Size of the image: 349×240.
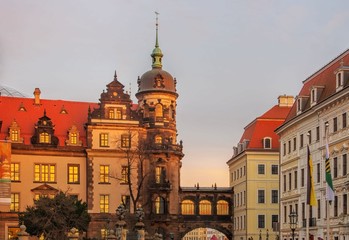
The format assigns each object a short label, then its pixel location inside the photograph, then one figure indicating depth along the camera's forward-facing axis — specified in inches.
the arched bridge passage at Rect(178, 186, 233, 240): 3491.6
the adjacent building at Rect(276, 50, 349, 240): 1868.8
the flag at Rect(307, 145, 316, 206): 1460.4
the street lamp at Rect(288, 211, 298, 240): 1788.4
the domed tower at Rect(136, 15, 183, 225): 3051.2
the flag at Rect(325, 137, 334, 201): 1482.4
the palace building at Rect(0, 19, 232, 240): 2844.5
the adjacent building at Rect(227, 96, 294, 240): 3265.3
